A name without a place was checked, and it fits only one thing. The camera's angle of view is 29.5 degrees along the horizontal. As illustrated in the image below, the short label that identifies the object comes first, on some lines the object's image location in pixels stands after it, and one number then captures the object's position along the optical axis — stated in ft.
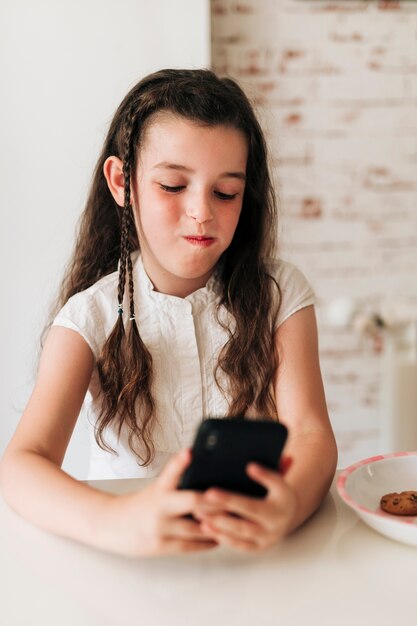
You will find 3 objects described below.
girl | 4.00
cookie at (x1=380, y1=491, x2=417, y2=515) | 3.09
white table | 2.52
